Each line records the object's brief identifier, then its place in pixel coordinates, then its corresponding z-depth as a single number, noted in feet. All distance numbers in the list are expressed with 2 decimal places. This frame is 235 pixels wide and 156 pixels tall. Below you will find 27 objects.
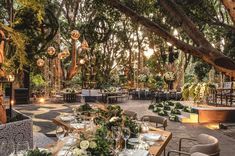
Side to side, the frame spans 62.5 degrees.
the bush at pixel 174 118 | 22.40
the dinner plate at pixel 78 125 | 9.81
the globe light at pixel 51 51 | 27.30
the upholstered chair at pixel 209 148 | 7.49
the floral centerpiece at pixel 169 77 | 39.30
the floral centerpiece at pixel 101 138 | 5.89
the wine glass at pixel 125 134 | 7.19
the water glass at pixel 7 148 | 5.93
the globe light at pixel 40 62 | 31.11
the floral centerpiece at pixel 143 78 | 45.16
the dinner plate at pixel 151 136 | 8.21
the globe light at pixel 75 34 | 26.30
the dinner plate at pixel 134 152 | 6.71
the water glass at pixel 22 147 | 6.10
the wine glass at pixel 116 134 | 6.94
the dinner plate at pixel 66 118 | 11.31
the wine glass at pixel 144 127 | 9.15
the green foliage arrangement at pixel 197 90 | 21.46
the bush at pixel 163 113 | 24.56
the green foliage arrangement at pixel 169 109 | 23.34
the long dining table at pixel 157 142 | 7.26
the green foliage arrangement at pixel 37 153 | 5.86
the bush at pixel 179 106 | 25.76
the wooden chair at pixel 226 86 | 28.23
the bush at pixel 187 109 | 23.67
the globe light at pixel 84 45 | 29.50
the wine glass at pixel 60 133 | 7.45
